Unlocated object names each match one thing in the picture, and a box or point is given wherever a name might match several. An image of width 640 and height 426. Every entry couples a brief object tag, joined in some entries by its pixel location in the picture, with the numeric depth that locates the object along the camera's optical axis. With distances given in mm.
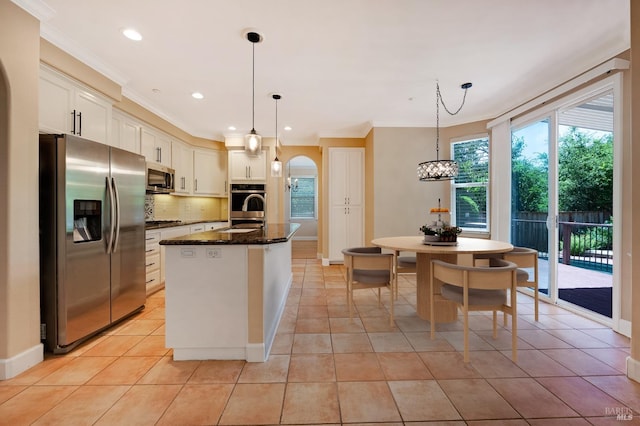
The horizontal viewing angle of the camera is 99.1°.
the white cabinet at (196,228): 4410
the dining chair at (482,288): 2021
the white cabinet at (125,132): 3320
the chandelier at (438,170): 2984
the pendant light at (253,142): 2648
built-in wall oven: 5406
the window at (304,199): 10039
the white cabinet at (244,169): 5570
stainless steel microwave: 3859
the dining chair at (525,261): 2680
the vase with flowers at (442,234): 2715
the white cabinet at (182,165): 4738
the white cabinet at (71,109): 2340
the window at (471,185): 4398
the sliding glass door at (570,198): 2824
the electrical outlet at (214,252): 2072
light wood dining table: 2475
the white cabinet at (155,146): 3914
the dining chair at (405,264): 3191
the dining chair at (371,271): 2689
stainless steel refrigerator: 2129
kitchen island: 2064
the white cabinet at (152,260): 3439
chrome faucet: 5161
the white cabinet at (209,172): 5337
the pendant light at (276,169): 3352
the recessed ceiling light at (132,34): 2309
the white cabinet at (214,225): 4987
